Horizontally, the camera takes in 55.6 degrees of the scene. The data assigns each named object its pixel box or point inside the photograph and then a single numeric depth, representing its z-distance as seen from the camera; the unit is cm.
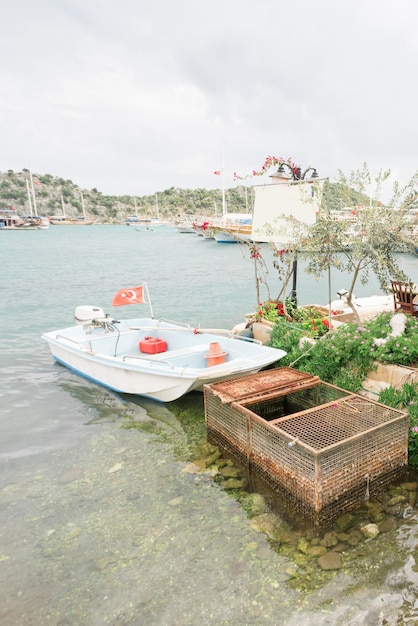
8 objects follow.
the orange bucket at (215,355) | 756
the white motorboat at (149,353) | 676
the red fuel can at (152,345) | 889
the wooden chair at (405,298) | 682
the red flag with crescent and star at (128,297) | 892
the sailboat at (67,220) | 13712
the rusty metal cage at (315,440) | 430
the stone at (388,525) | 418
